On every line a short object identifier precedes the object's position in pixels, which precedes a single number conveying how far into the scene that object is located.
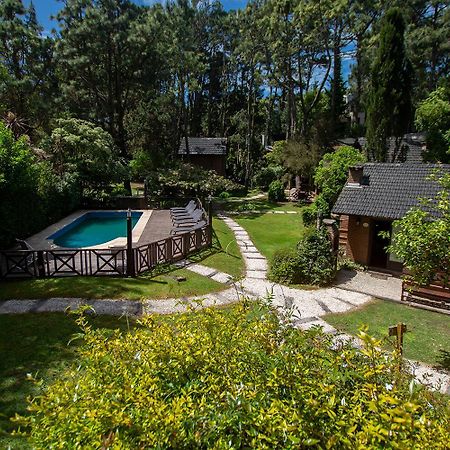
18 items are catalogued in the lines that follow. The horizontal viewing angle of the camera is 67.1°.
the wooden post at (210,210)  15.24
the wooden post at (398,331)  4.39
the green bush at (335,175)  19.72
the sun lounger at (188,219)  18.88
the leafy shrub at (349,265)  14.23
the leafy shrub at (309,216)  19.83
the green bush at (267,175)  33.92
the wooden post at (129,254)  11.47
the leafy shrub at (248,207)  26.15
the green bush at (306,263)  12.09
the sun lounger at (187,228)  17.20
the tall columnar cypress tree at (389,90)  20.64
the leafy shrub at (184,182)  24.72
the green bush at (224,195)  31.16
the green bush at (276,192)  29.36
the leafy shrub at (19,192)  12.59
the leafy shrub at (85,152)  22.36
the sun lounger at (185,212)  20.70
